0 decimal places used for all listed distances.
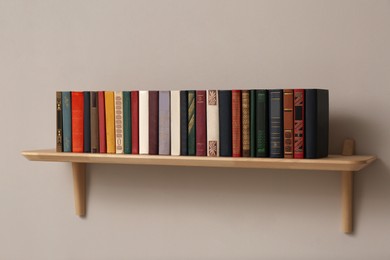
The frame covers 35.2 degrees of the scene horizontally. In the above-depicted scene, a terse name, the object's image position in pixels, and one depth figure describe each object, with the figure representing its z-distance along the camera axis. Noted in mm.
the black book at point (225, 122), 1553
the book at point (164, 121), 1618
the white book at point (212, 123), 1565
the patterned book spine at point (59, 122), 1719
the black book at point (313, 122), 1470
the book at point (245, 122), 1539
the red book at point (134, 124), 1647
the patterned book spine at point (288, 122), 1493
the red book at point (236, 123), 1547
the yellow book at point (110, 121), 1675
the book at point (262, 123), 1521
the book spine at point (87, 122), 1691
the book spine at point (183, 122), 1598
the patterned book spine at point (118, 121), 1664
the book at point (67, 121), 1706
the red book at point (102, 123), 1683
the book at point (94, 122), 1688
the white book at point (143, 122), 1637
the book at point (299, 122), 1483
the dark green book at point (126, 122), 1654
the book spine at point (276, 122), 1506
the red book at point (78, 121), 1699
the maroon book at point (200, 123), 1579
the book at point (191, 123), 1591
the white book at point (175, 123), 1606
